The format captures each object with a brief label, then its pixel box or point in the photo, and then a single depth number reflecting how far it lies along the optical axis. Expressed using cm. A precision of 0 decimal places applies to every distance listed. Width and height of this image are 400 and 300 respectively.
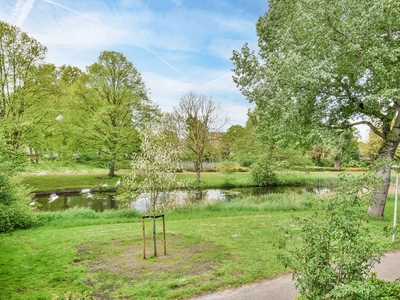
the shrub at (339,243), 332
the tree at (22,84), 1966
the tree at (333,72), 895
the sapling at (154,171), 754
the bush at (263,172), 2684
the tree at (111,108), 2517
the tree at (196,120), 2859
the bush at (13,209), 1004
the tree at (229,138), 4216
